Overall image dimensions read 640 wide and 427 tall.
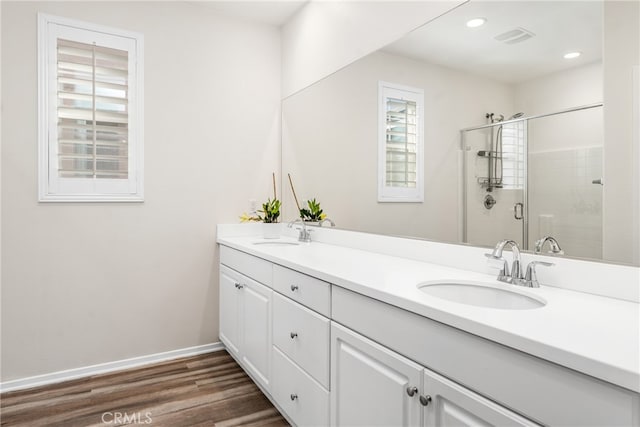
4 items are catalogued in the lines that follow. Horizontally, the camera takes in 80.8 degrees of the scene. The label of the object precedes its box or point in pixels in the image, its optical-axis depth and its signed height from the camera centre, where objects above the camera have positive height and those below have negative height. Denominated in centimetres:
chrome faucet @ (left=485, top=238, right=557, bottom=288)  121 -19
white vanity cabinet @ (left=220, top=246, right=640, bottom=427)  73 -43
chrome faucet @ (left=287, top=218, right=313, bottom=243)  258 -16
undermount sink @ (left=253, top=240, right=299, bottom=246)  249 -21
